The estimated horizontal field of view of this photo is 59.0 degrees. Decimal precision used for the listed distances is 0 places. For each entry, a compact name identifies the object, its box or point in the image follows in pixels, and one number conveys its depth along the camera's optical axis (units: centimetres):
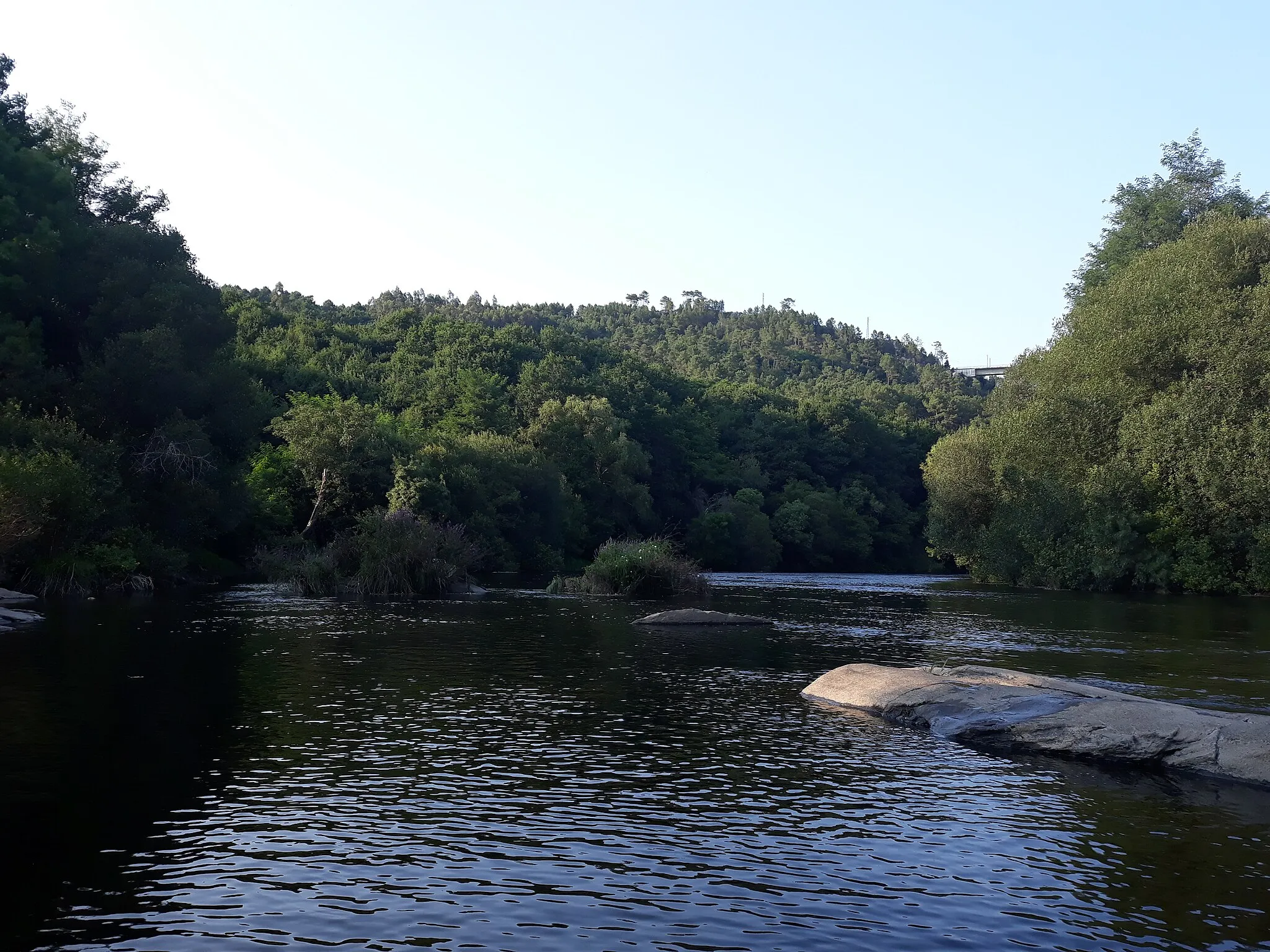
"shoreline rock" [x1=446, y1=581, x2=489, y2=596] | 5744
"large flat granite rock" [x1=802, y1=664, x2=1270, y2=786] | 1847
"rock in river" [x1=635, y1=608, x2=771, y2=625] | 4216
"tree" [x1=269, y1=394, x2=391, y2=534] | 7988
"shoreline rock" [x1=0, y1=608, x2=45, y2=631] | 3470
